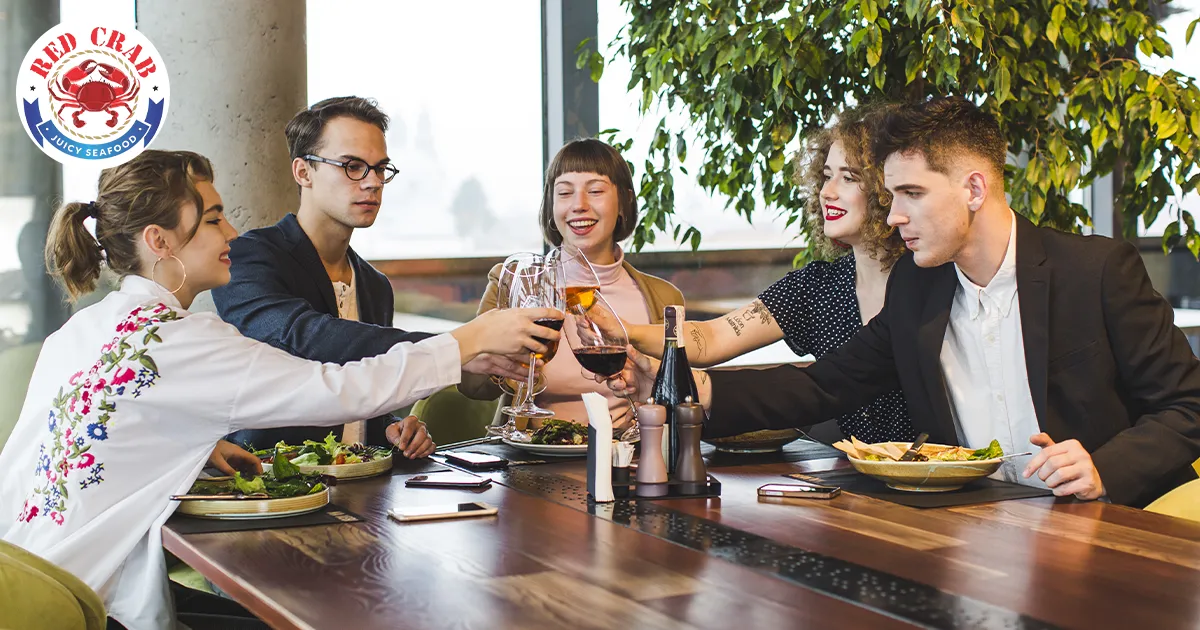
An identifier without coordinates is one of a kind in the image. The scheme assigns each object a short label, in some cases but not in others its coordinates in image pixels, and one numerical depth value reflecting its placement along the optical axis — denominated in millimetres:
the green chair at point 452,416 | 3391
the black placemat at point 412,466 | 2379
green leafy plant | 3322
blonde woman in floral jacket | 1940
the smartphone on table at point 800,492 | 2006
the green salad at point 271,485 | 1935
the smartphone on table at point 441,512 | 1851
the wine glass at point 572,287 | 2133
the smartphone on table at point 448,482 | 2152
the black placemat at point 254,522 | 1830
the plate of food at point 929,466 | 2016
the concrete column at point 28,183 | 4004
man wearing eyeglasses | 2859
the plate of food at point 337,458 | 2246
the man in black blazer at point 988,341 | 2355
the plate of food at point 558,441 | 2494
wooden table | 1322
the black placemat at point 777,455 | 2430
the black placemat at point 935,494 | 1963
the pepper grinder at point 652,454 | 2010
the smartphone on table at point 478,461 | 2395
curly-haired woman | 2990
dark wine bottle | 2072
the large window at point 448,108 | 4543
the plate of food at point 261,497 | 1885
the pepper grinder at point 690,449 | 2035
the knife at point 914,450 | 2146
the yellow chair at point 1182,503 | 2080
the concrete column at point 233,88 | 3670
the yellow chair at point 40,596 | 1520
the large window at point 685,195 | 4891
